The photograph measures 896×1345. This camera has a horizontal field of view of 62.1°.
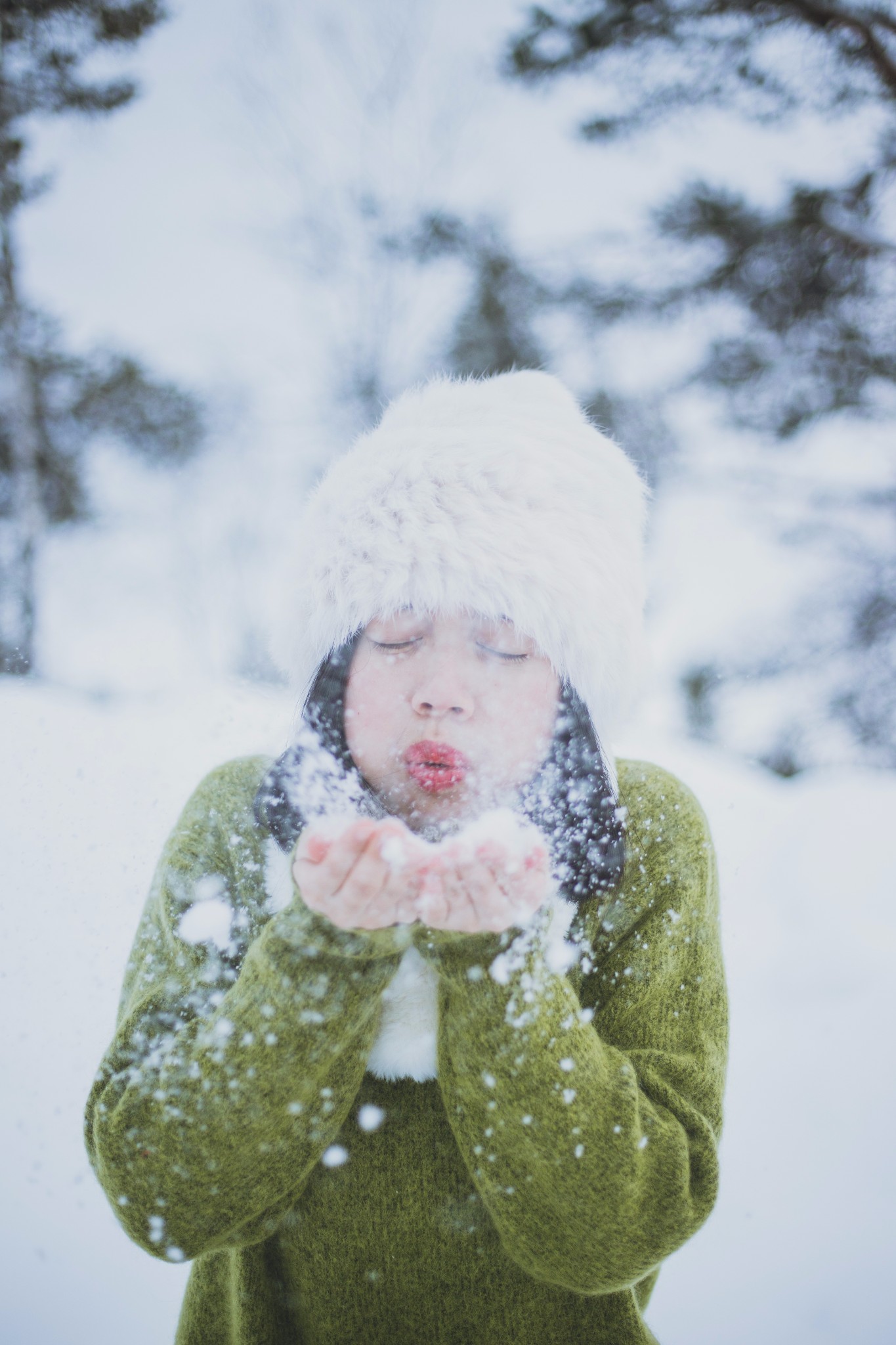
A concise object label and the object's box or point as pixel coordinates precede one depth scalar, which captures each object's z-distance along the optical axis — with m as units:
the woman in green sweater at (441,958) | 0.80
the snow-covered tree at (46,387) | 3.98
